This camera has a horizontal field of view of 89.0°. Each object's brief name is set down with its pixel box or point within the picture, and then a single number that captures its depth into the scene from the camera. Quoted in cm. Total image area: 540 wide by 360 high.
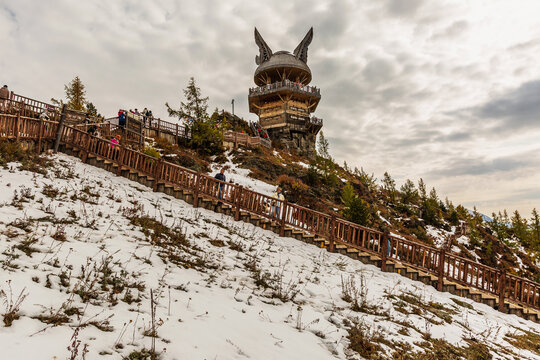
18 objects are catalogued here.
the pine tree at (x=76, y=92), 4115
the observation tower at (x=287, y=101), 4488
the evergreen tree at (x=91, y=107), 3769
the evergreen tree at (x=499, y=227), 4606
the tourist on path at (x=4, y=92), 1702
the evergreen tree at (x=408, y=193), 4509
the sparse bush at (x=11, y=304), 289
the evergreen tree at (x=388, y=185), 5014
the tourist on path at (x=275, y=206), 1263
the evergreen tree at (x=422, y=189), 5215
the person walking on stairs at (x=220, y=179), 1297
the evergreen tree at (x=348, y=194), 2208
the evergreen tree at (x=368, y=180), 4652
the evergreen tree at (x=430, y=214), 4156
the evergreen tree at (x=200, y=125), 2706
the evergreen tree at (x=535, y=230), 4097
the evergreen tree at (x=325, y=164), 3185
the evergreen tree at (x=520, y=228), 4769
